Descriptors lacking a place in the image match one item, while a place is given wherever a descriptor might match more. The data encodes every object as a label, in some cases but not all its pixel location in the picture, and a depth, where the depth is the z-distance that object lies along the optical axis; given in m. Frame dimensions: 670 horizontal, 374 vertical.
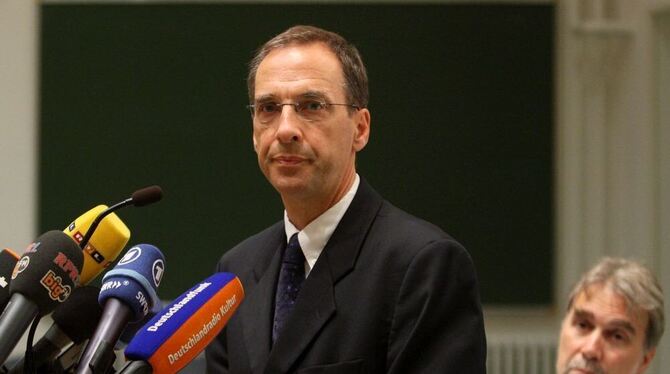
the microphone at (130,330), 3.95
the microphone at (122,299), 3.73
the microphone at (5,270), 3.87
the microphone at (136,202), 3.85
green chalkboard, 8.66
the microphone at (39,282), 3.70
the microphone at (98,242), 3.95
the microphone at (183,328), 3.77
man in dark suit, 4.03
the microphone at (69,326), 3.86
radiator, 8.86
